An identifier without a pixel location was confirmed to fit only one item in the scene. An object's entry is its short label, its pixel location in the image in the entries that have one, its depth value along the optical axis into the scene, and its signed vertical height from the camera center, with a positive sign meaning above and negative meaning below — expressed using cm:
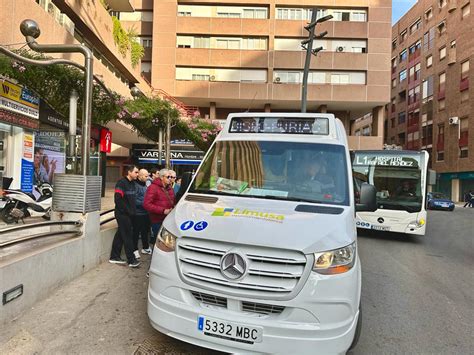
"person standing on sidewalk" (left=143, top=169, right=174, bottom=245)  618 -42
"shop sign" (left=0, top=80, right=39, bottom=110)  953 +207
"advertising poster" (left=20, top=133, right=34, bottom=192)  1105 +21
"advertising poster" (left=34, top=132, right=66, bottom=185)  1220 +59
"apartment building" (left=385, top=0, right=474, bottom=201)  4066 +1173
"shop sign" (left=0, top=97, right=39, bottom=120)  962 +174
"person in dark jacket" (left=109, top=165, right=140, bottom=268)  596 -59
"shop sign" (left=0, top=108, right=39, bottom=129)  975 +142
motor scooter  820 -81
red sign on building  1806 +163
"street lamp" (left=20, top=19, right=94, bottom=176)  595 +142
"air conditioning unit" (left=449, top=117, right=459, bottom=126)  4138 +682
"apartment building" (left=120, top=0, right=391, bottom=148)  3288 +1090
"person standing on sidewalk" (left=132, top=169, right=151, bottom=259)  654 -77
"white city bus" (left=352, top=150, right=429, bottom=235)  1076 -16
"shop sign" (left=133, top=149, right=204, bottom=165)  2608 +131
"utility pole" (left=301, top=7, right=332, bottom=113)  1304 +452
